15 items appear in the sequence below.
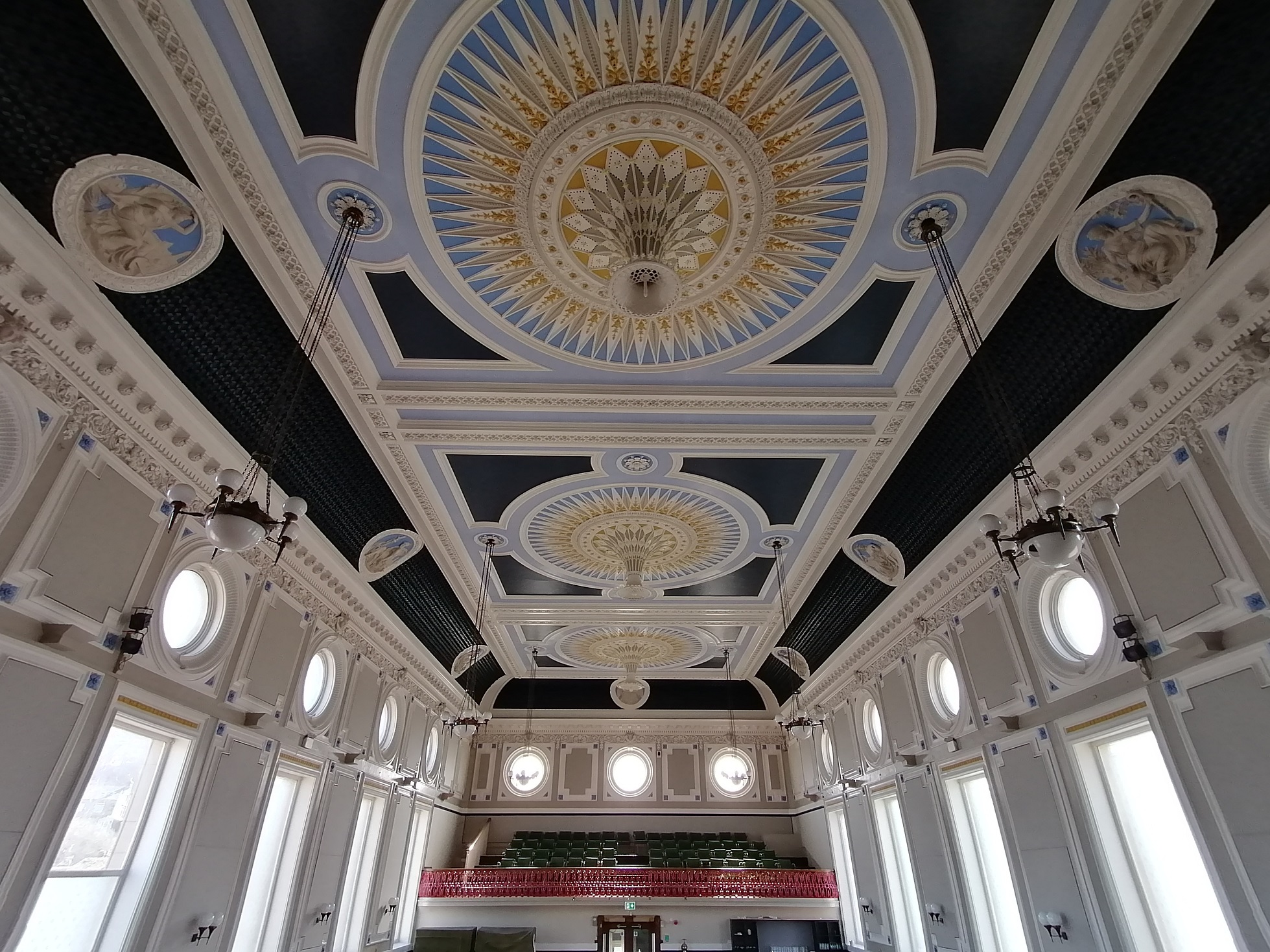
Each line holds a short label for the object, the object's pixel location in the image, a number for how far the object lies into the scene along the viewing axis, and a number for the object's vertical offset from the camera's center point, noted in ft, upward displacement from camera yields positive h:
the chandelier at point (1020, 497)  13.51 +9.23
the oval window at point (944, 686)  32.22 +8.79
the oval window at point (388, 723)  41.81 +8.88
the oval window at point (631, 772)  67.82 +10.10
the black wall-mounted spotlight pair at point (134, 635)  18.40 +5.89
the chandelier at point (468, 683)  39.58 +15.74
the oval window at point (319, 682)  32.42 +8.67
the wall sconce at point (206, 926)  21.72 -1.30
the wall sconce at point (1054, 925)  22.26 -1.02
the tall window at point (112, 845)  17.66 +0.87
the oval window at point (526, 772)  67.62 +9.97
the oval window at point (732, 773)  67.51 +10.08
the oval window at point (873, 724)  42.41 +9.22
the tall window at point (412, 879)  46.62 +0.27
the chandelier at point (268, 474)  13.51 +10.30
